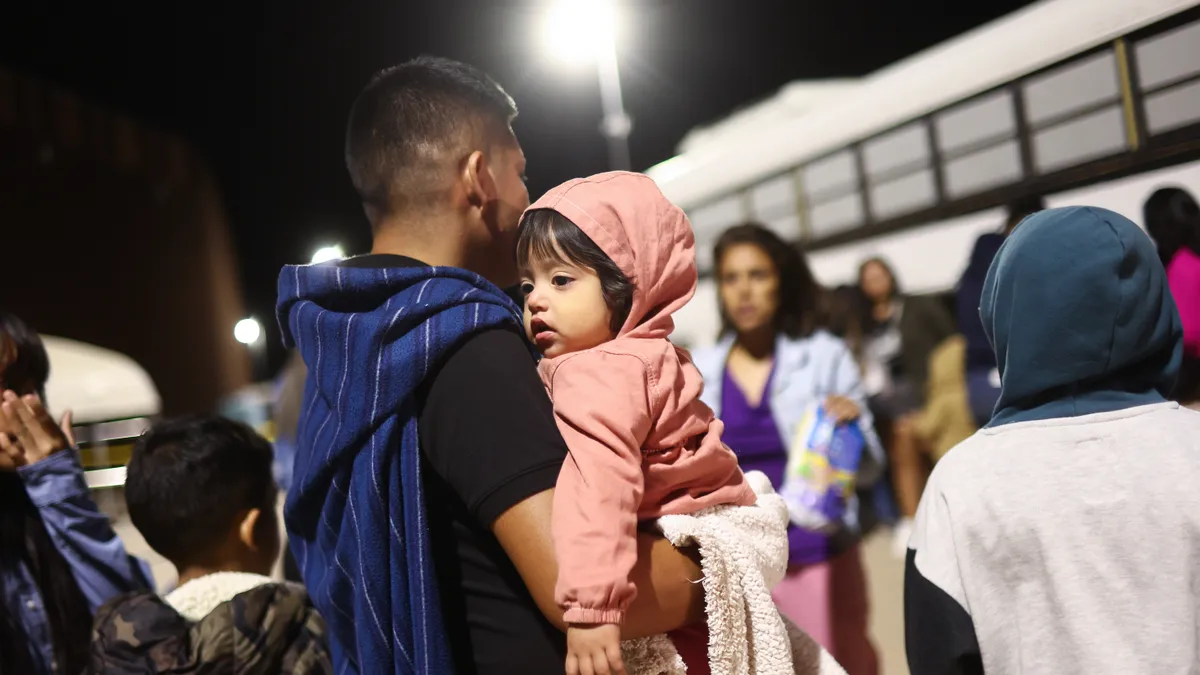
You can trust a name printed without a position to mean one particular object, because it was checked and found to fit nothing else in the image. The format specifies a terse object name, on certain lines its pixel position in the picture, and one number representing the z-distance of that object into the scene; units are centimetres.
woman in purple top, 249
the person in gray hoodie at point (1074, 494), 117
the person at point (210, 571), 140
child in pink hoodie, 97
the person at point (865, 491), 430
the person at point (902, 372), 357
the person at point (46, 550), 174
